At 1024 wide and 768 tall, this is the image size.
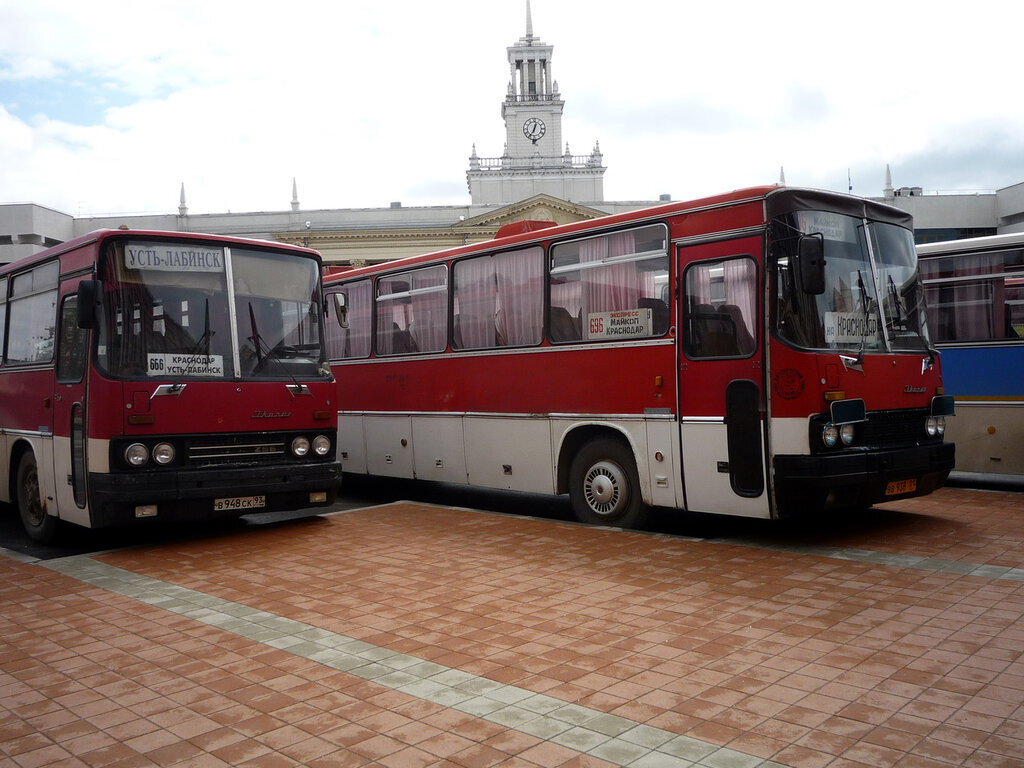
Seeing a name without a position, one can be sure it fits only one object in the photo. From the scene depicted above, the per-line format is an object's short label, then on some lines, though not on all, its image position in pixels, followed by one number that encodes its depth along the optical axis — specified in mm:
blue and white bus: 11977
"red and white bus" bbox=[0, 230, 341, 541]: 8750
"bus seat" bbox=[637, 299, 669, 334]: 9266
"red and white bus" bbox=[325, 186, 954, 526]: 8227
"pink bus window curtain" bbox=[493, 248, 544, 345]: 10875
